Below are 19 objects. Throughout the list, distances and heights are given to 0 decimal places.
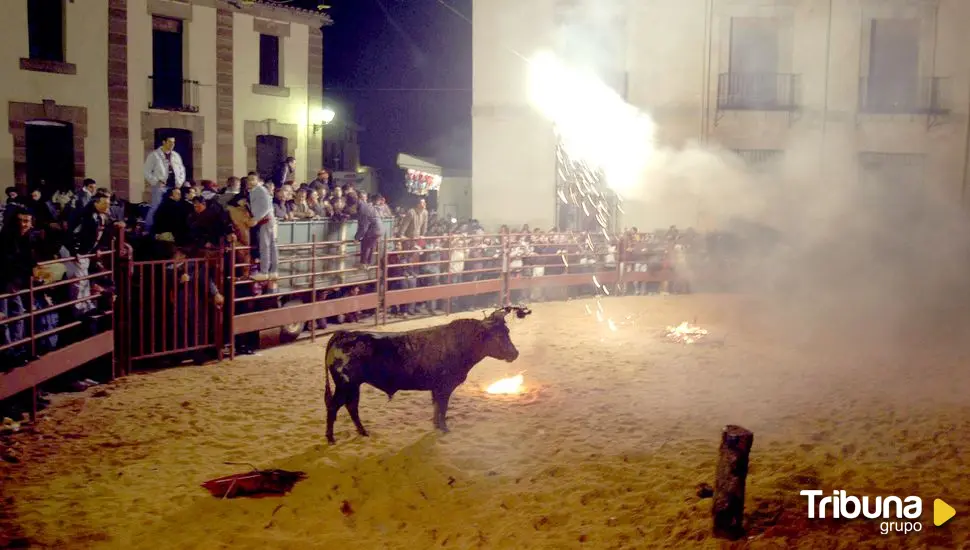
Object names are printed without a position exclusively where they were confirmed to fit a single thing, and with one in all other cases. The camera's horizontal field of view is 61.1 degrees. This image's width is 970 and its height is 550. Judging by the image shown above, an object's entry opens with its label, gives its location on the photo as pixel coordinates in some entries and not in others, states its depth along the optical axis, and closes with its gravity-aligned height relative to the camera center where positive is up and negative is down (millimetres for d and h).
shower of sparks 21656 +2569
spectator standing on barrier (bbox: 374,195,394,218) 15828 +358
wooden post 5266 -1626
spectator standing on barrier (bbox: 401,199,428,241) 16219 +71
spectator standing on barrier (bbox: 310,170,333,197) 14867 +761
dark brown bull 7223 -1199
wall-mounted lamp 24562 +3201
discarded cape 5977 -1934
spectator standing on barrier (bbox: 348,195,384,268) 13695 -86
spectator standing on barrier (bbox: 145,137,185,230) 12891 +863
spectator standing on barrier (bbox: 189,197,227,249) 10766 -17
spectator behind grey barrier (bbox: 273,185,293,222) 12877 +297
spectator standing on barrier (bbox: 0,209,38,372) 7645 -379
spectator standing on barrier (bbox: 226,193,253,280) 11312 -65
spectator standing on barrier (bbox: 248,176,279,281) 11344 -34
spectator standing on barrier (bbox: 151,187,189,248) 10805 +58
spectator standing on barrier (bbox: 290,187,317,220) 13461 +267
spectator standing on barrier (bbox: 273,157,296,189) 13897 +884
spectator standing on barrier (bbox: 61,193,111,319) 9750 -140
